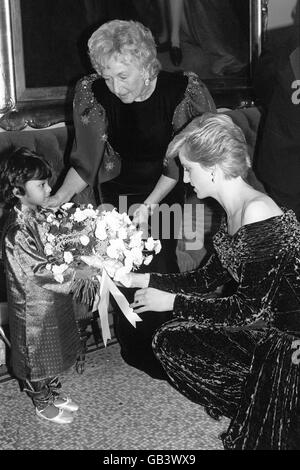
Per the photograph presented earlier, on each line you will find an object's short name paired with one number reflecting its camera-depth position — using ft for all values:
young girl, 8.69
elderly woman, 9.79
